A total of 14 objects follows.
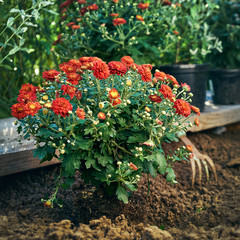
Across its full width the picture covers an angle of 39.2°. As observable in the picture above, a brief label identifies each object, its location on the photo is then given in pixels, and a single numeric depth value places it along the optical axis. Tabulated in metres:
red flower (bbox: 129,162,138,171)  1.51
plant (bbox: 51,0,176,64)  2.37
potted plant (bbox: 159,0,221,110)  2.75
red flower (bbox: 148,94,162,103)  1.57
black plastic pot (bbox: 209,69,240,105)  3.43
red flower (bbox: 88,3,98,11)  2.25
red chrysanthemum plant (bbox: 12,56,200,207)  1.52
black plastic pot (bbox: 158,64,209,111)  2.74
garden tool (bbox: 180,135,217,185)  2.42
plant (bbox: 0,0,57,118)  2.76
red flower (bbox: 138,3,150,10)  2.25
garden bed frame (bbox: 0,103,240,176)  2.09
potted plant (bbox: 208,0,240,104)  3.37
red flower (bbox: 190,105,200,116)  1.67
